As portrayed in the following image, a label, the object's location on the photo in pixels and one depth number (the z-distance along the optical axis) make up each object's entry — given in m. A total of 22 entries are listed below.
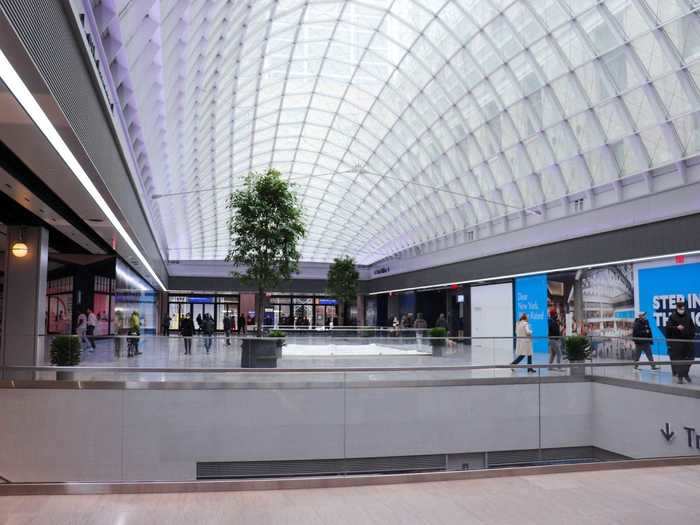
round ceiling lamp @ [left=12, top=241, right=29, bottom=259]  20.20
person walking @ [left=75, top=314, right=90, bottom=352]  26.23
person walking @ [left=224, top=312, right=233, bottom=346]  45.78
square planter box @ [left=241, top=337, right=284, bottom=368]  18.36
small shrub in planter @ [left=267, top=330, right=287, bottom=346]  27.11
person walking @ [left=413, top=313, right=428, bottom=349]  21.91
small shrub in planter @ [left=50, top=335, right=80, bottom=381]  16.41
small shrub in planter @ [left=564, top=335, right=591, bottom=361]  19.44
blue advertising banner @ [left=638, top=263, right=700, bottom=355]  24.03
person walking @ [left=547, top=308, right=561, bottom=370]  18.86
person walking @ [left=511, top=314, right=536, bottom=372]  19.75
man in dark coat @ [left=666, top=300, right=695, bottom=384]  10.62
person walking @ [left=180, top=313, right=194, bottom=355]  31.33
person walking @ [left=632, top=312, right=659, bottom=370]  14.89
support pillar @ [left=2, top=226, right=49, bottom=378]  20.00
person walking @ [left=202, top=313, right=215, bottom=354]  35.41
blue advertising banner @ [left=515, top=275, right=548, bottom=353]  34.59
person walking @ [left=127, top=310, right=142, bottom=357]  17.05
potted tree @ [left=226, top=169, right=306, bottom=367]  25.12
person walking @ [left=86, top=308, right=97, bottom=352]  27.55
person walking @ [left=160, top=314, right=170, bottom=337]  44.80
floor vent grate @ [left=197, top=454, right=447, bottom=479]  6.97
